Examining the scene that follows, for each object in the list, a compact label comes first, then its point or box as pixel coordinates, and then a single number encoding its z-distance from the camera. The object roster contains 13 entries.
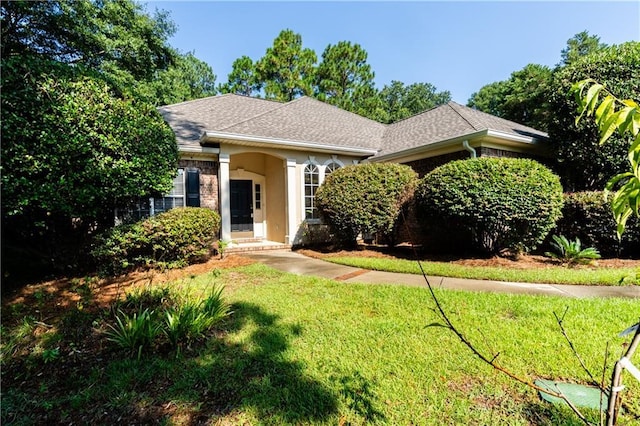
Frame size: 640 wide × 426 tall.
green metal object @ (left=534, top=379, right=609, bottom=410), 2.26
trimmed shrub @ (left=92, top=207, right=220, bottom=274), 6.24
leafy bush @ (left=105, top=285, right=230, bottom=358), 3.22
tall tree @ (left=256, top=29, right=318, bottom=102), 24.69
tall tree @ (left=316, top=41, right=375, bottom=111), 25.22
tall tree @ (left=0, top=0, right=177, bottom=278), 4.88
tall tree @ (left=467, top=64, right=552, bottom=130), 21.80
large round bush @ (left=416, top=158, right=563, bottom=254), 6.55
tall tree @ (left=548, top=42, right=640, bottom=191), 7.69
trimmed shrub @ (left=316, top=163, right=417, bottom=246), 8.16
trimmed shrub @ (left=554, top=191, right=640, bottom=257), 6.90
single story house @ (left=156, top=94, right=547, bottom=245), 8.91
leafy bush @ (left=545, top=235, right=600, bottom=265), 6.36
